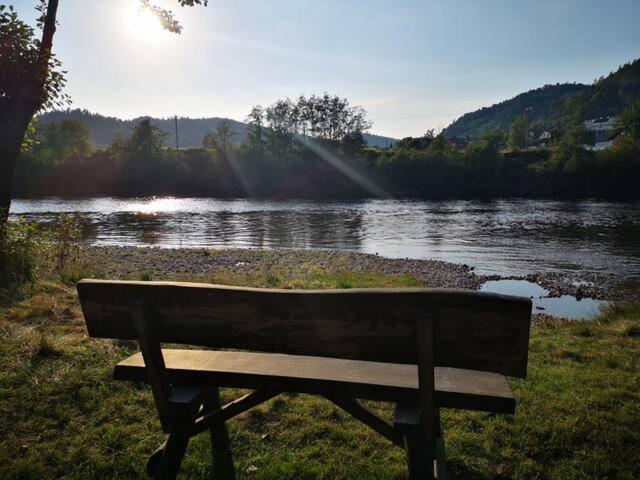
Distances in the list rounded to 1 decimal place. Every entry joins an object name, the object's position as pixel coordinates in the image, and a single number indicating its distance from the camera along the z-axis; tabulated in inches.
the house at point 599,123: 5802.2
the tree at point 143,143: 3339.1
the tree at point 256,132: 3385.8
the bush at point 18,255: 311.1
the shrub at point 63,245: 418.2
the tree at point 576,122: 2849.4
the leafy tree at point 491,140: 3083.2
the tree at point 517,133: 3843.5
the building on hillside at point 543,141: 4633.4
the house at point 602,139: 4549.7
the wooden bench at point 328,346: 80.9
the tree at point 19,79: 306.2
